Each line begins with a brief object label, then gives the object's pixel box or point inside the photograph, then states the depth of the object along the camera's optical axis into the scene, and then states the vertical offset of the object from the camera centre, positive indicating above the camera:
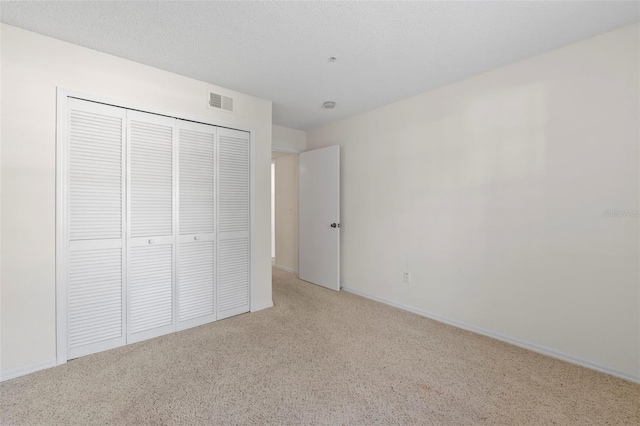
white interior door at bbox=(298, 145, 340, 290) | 4.09 -0.04
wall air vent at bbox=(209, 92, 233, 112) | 2.96 +1.19
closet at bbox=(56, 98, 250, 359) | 2.27 -0.09
